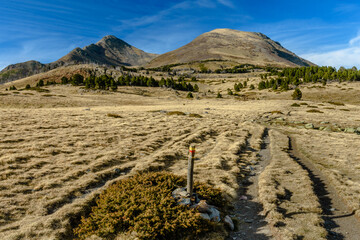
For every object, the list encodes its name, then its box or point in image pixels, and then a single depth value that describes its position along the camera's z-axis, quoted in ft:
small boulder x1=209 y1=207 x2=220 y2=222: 29.45
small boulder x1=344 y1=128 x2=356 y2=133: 110.29
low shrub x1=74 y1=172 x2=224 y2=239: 25.30
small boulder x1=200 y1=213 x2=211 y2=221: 28.14
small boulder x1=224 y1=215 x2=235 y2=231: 29.50
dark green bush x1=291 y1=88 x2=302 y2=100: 301.43
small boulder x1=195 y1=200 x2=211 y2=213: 29.53
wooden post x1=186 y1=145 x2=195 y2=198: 29.81
